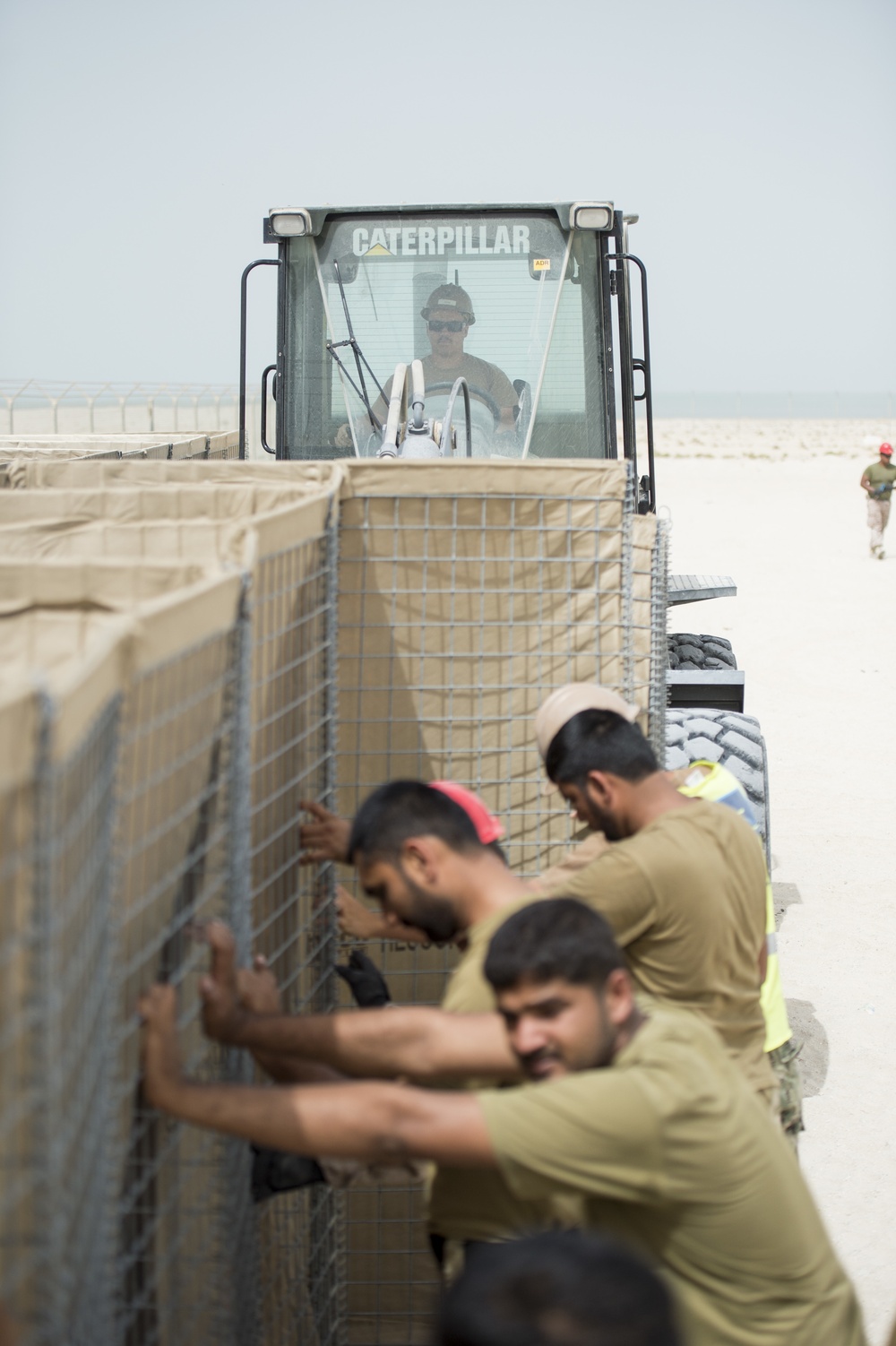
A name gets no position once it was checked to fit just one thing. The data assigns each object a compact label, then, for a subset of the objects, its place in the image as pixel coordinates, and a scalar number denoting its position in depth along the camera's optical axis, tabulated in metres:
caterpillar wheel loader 11.91
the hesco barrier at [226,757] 2.83
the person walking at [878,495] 38.16
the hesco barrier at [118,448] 11.41
